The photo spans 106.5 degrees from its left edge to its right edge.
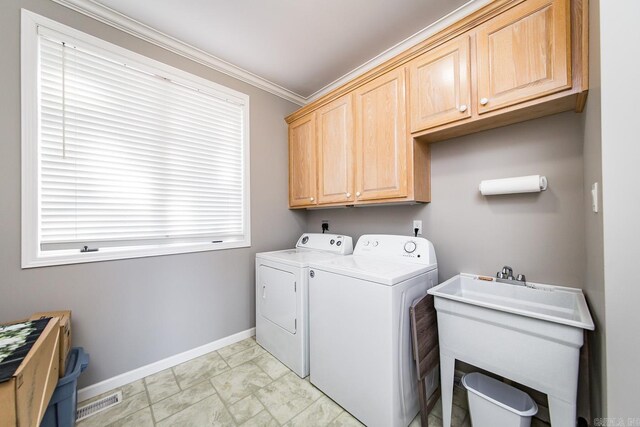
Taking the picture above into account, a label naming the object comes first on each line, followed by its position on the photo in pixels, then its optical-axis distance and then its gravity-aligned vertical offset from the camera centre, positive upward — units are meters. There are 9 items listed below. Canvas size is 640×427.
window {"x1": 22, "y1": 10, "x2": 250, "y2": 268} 1.56 +0.49
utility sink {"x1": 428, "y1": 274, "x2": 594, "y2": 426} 1.01 -0.58
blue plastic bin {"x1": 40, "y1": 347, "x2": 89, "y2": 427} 1.26 -1.01
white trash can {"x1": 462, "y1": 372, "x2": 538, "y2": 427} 1.13 -1.04
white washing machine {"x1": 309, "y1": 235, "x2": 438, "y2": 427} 1.34 -0.72
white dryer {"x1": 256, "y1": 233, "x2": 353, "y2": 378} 1.88 -0.71
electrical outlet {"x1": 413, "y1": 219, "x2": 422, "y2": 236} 2.02 -0.09
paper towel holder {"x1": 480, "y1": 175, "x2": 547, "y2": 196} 1.42 +0.18
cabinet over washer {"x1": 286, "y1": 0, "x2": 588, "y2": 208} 1.20 +0.76
